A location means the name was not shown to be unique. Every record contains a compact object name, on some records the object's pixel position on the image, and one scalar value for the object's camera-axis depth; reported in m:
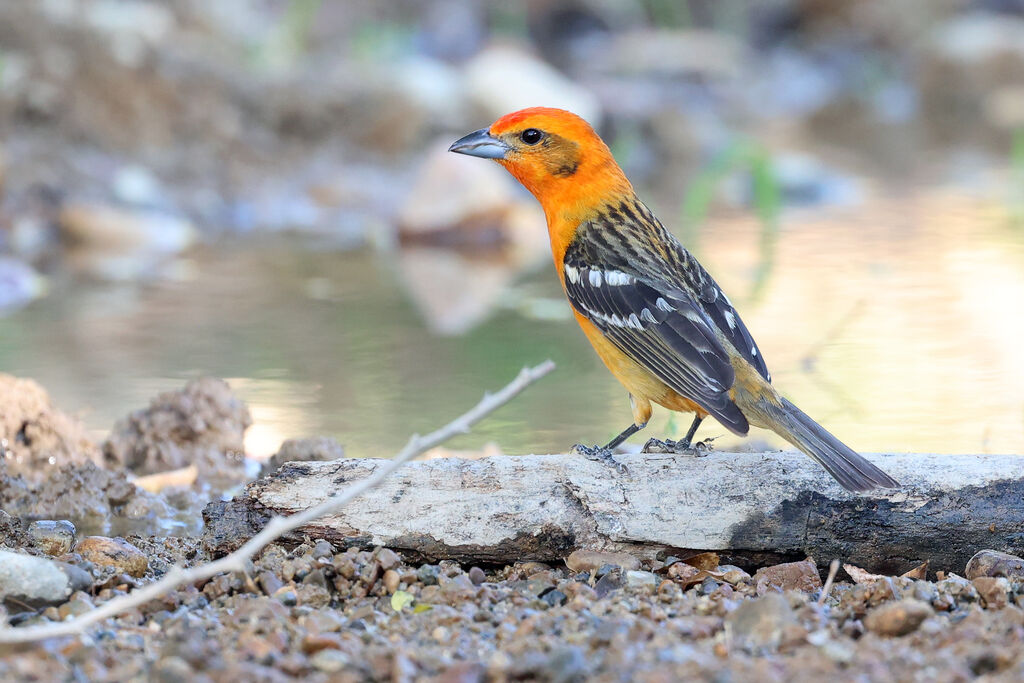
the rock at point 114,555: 7.18
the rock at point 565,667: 5.15
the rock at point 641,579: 6.75
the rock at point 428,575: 6.75
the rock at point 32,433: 9.74
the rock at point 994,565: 6.62
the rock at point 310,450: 9.25
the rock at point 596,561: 6.89
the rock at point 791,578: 6.77
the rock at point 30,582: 6.37
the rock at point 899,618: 5.83
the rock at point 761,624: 5.73
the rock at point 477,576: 6.84
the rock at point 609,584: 6.69
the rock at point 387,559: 6.70
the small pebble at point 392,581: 6.62
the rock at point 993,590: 6.42
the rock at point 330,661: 5.36
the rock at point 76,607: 6.40
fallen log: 6.96
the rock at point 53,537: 7.76
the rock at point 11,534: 7.68
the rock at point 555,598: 6.54
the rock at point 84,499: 9.01
